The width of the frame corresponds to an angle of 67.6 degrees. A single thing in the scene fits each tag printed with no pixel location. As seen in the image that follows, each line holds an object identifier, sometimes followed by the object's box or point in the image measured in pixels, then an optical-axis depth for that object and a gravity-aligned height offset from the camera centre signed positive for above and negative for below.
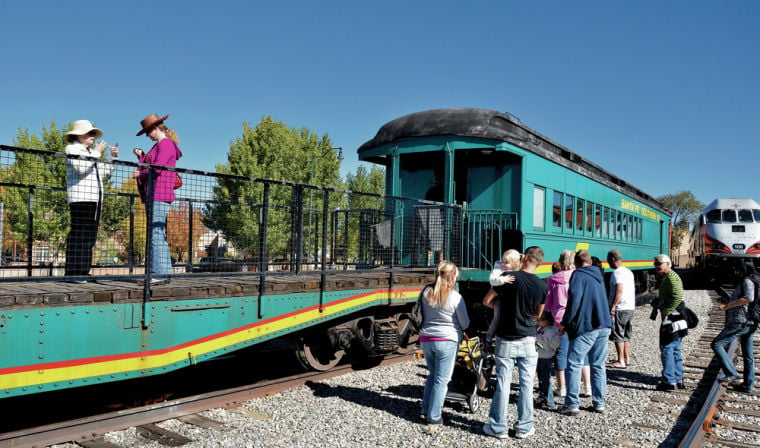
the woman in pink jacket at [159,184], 5.04 +0.55
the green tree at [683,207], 69.50 +5.85
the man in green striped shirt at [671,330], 6.78 -0.91
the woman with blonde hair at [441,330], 5.24 -0.73
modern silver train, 21.53 +0.87
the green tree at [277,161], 19.16 +3.76
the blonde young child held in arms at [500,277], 5.09 -0.23
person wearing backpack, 6.59 -0.84
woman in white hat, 4.98 +0.42
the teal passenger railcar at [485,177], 8.78 +1.24
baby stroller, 5.77 -1.31
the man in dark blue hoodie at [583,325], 5.74 -0.73
